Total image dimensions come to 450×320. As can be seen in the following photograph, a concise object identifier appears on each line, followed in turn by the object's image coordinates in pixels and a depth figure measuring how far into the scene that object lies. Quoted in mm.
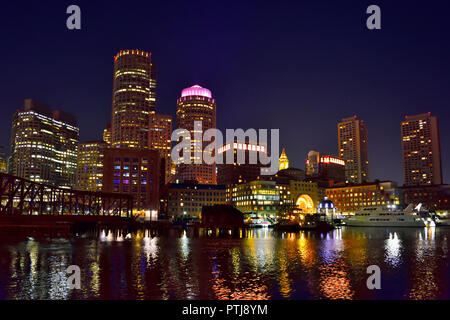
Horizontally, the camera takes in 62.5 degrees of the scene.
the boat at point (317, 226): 139375
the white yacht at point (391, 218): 158250
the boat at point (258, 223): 175425
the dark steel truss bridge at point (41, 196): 113350
